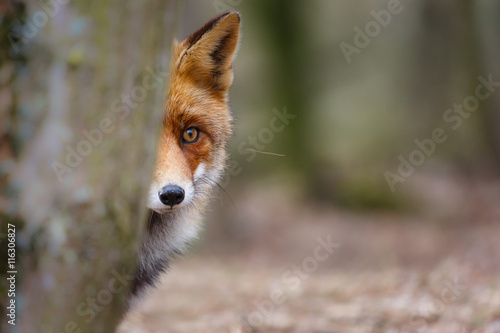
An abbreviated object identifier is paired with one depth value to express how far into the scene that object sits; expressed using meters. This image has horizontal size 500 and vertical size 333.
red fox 5.75
